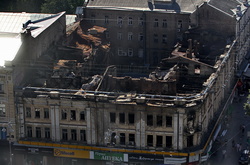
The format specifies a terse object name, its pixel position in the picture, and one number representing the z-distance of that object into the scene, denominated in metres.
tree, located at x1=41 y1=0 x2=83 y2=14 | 161.00
